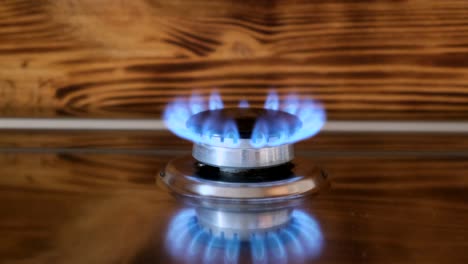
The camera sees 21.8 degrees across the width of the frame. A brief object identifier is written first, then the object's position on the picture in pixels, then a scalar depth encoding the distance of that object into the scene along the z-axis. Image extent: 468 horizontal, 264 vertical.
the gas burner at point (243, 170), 0.69
